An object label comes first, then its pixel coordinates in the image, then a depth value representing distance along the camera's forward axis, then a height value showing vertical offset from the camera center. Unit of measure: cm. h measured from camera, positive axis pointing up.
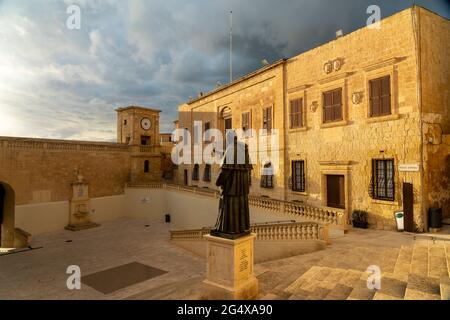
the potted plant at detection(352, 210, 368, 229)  1211 -243
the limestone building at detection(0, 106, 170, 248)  1988 -19
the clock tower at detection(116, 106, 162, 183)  2817 +336
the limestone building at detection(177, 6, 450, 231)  1094 +224
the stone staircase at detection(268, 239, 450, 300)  540 -266
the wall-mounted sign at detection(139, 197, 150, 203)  2622 -314
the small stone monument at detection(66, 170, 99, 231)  2295 -332
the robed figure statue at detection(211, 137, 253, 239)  562 -58
